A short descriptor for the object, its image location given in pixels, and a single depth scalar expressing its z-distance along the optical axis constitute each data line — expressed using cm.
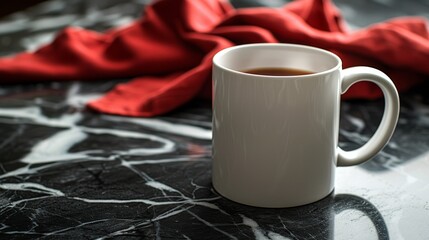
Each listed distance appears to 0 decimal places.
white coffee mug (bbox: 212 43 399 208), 57
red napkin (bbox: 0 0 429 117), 89
